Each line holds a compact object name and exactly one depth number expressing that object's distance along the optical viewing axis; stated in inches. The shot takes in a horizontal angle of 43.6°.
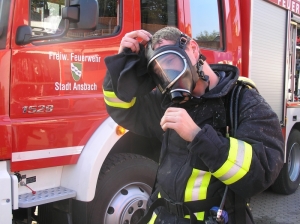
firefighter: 54.0
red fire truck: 94.4
